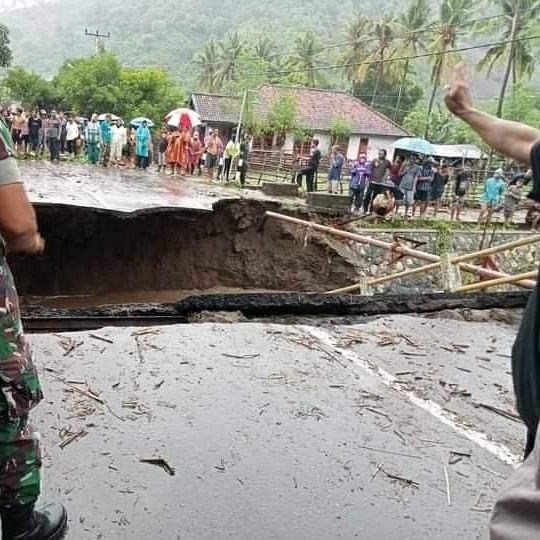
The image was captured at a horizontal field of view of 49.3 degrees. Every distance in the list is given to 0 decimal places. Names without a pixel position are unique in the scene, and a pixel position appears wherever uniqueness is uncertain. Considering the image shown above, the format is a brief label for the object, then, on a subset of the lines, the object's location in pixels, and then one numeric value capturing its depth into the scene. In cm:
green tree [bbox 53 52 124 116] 3481
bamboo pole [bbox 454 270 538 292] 605
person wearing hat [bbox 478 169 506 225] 1911
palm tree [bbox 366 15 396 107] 5291
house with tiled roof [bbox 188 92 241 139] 3797
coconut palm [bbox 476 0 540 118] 3656
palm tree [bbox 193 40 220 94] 6328
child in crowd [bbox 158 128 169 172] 2192
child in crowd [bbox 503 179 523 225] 1959
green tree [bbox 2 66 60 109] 3772
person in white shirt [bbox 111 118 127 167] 2011
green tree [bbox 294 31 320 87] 6012
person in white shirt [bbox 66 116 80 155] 2141
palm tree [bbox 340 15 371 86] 5269
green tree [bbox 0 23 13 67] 2535
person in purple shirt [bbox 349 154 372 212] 1802
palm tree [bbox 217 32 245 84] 6225
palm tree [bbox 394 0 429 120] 5088
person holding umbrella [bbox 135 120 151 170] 2008
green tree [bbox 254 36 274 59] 7031
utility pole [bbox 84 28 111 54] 4256
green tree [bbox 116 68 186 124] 3559
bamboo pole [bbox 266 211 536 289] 695
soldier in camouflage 178
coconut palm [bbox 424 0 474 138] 4228
